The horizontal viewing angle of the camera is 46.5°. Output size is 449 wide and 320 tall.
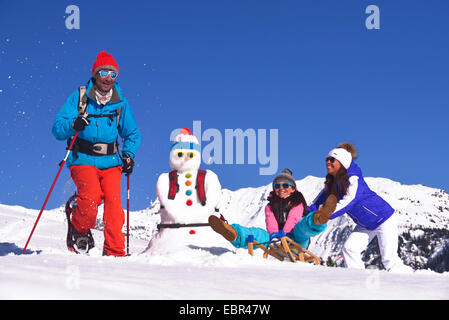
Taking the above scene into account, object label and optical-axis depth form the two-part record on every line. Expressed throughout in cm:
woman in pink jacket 565
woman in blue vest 630
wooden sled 557
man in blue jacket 662
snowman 615
